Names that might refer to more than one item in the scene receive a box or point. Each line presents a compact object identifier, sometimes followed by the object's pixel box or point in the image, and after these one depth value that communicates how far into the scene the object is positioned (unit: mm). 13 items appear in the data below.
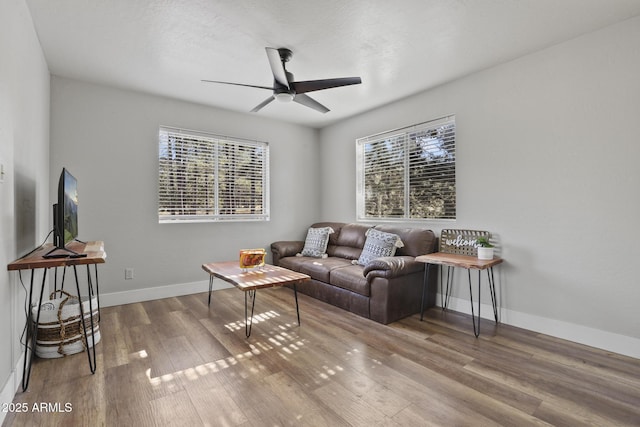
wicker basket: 2328
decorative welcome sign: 3256
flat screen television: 2082
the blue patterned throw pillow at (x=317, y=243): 4613
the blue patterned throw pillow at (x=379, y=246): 3680
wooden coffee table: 2703
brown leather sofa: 3111
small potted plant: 2959
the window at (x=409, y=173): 3656
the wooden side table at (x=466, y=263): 2773
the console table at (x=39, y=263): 1815
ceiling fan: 2662
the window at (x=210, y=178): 4102
